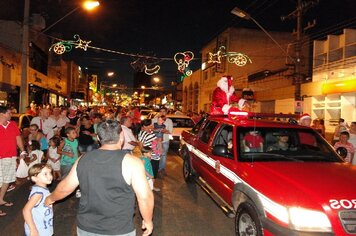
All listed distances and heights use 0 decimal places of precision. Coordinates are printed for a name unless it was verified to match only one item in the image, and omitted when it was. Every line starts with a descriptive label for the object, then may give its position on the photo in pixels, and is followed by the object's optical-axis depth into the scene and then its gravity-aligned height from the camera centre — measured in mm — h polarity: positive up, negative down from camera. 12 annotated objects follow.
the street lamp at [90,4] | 13977 +4046
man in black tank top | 2998 -639
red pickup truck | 3865 -810
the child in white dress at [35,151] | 8586 -987
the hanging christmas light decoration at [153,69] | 22297 +2599
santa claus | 9289 +443
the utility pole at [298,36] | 17125 +3733
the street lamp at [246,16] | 16844 +4461
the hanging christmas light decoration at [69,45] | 16334 +2927
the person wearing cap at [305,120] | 7616 -107
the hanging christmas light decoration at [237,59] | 20356 +3116
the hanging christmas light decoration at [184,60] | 19172 +2763
